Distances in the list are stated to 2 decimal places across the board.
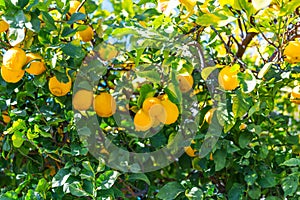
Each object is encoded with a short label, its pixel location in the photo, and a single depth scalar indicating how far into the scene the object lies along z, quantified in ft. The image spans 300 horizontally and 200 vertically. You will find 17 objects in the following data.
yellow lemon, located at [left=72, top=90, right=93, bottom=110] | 7.68
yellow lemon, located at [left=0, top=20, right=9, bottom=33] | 7.19
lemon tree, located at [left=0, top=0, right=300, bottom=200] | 7.14
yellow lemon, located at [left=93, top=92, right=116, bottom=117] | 7.67
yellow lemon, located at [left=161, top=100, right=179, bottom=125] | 7.35
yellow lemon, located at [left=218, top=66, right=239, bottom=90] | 7.24
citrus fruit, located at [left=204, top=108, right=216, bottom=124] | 7.62
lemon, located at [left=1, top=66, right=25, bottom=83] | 7.22
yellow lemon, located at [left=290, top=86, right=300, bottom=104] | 7.67
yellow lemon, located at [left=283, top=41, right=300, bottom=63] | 7.12
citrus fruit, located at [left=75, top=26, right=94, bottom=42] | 8.07
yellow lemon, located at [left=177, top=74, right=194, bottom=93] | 7.58
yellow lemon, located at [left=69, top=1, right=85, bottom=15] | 7.86
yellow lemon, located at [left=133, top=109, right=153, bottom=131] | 7.41
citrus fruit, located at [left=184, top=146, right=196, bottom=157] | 8.06
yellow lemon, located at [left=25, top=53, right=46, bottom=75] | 7.28
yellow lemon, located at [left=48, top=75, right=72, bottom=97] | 7.48
